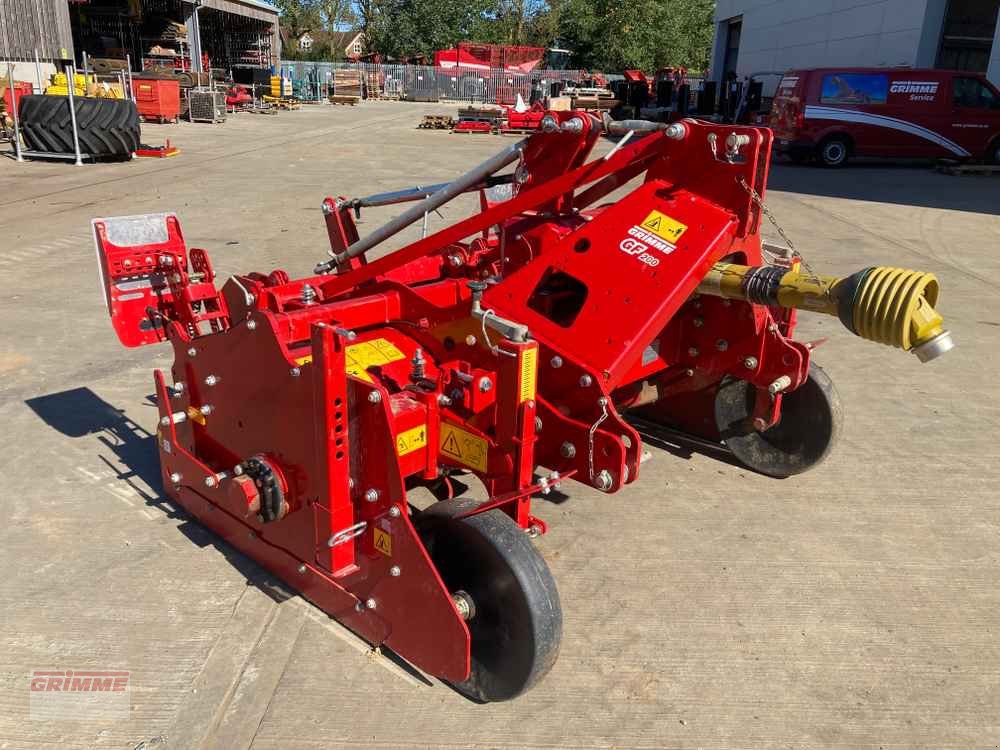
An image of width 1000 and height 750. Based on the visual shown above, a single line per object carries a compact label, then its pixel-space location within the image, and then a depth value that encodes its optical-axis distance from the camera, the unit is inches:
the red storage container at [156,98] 853.8
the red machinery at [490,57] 1732.3
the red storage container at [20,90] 638.8
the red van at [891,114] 668.7
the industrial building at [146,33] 794.2
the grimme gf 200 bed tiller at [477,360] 94.7
